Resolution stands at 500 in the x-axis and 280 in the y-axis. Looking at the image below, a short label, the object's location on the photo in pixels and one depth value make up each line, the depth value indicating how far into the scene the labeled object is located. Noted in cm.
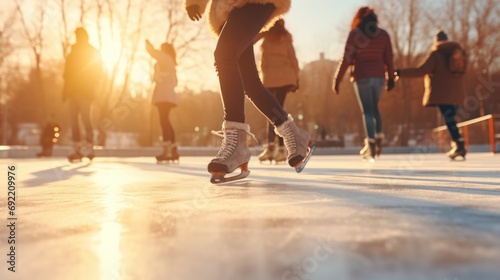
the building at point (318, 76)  3017
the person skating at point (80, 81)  645
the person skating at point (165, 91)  614
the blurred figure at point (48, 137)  1089
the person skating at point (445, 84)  565
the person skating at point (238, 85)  241
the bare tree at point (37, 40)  1883
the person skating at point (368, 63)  515
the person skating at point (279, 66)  546
